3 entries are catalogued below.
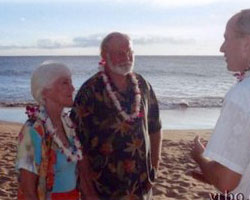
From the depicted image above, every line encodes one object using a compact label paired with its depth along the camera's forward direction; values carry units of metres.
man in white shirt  2.15
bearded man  3.67
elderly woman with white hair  2.93
